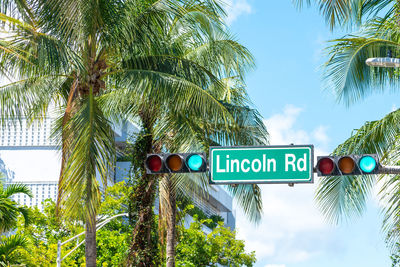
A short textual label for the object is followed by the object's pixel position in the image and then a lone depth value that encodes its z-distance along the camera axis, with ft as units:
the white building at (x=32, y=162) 180.65
